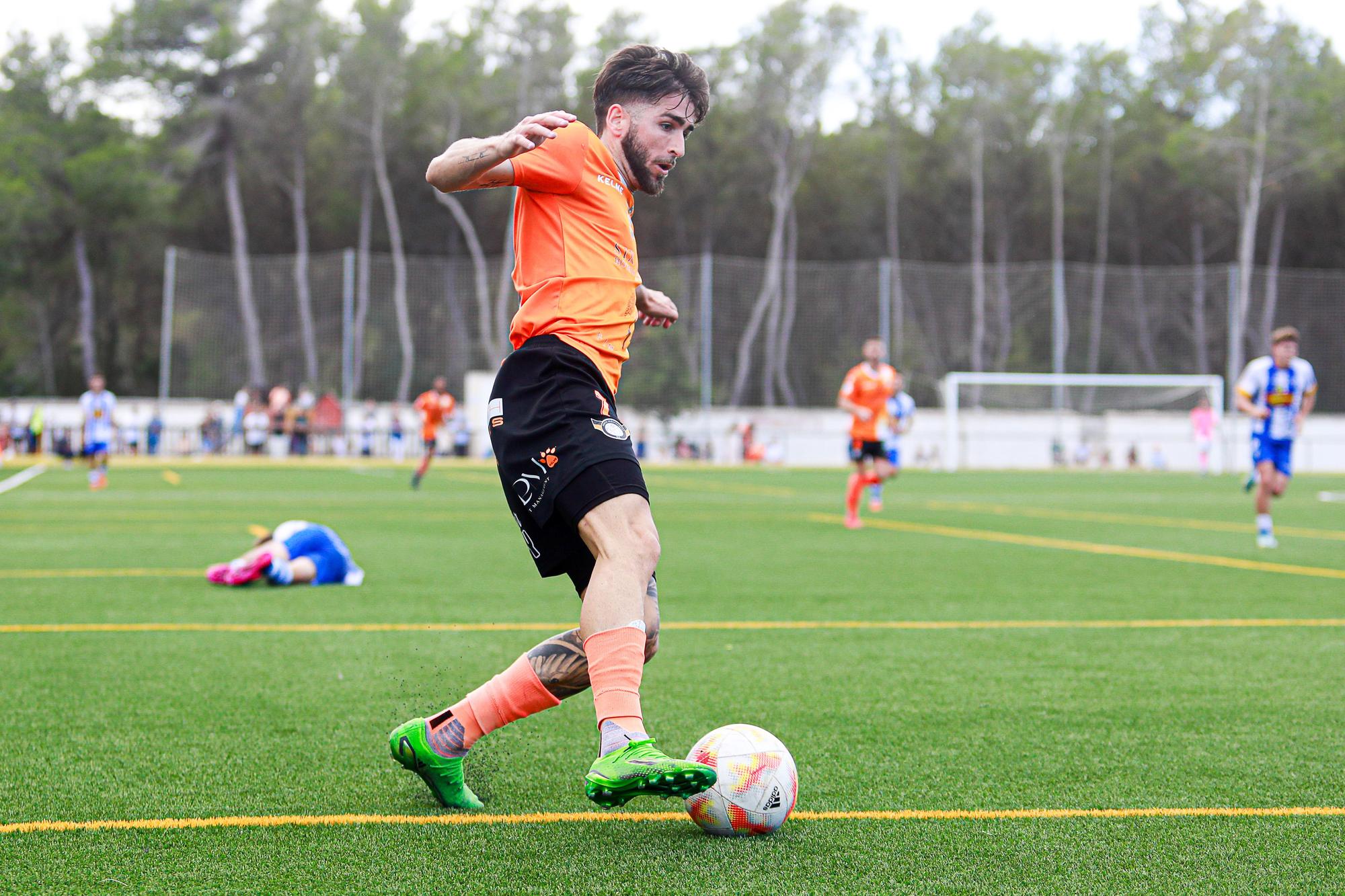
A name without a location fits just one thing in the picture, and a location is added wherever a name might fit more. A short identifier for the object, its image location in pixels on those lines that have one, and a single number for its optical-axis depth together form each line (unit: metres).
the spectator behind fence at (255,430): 38.84
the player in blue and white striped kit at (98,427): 22.55
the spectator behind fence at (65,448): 33.72
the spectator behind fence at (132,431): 39.22
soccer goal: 40.81
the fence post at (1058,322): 44.84
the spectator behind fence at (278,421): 39.66
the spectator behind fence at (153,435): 38.97
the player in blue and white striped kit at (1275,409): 12.59
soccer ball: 3.24
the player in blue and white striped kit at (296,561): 8.47
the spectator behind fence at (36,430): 37.31
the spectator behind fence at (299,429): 39.41
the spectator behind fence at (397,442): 40.05
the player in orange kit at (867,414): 14.98
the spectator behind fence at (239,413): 39.38
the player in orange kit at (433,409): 22.42
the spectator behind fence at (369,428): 39.81
